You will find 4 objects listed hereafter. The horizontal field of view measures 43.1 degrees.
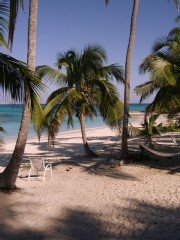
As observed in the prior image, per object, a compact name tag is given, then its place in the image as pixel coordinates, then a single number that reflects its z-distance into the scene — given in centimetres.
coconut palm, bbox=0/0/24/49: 359
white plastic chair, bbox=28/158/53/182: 600
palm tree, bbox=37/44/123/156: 702
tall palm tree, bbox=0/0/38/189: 485
